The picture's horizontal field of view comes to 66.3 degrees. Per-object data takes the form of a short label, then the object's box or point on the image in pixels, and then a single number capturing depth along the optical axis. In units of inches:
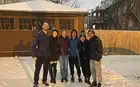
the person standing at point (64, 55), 134.9
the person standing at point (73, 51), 135.1
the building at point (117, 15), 556.7
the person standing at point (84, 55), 131.6
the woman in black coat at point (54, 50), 129.1
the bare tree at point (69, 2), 628.9
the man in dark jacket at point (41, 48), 118.3
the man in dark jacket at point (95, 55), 123.7
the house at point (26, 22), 254.8
